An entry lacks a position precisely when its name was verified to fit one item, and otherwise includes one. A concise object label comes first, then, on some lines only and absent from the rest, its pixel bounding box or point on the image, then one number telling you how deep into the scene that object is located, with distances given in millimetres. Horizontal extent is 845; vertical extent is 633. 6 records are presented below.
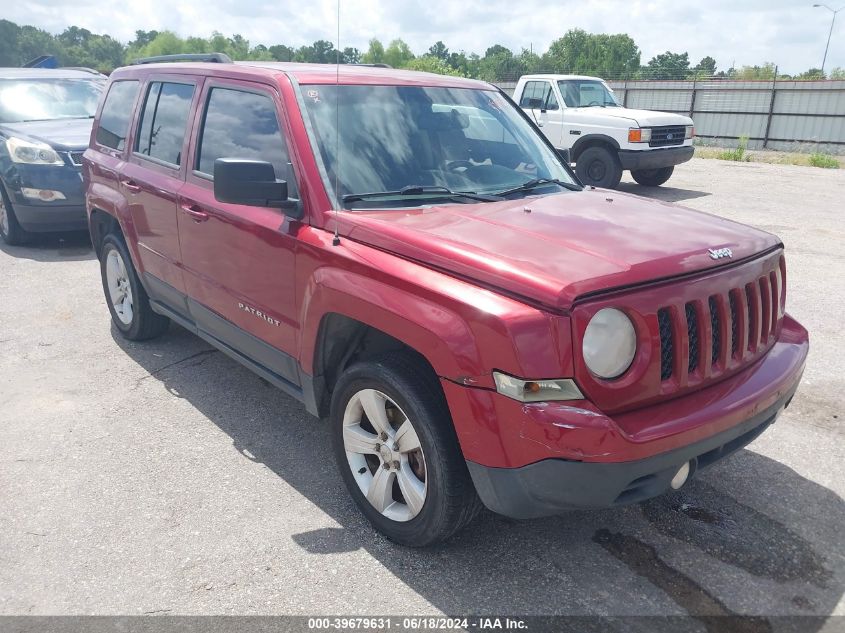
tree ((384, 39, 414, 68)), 82444
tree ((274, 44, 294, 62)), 57653
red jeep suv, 2418
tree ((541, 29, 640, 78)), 90719
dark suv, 8016
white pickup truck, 12289
